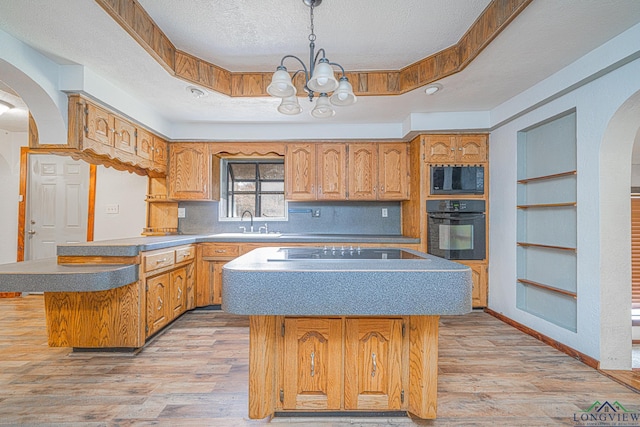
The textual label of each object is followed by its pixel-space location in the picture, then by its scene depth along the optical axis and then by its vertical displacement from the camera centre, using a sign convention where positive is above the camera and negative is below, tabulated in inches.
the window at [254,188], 168.9 +15.5
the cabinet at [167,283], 103.2 -26.5
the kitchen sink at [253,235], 140.0 -9.2
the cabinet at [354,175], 151.6 +20.7
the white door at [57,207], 167.2 +4.2
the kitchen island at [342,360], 59.9 -28.8
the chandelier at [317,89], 64.3 +28.6
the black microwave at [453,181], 138.9 +16.5
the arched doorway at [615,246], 86.0 -8.0
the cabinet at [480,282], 140.0 -29.8
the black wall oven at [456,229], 136.5 -5.4
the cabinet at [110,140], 97.5 +28.0
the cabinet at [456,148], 139.1 +31.4
